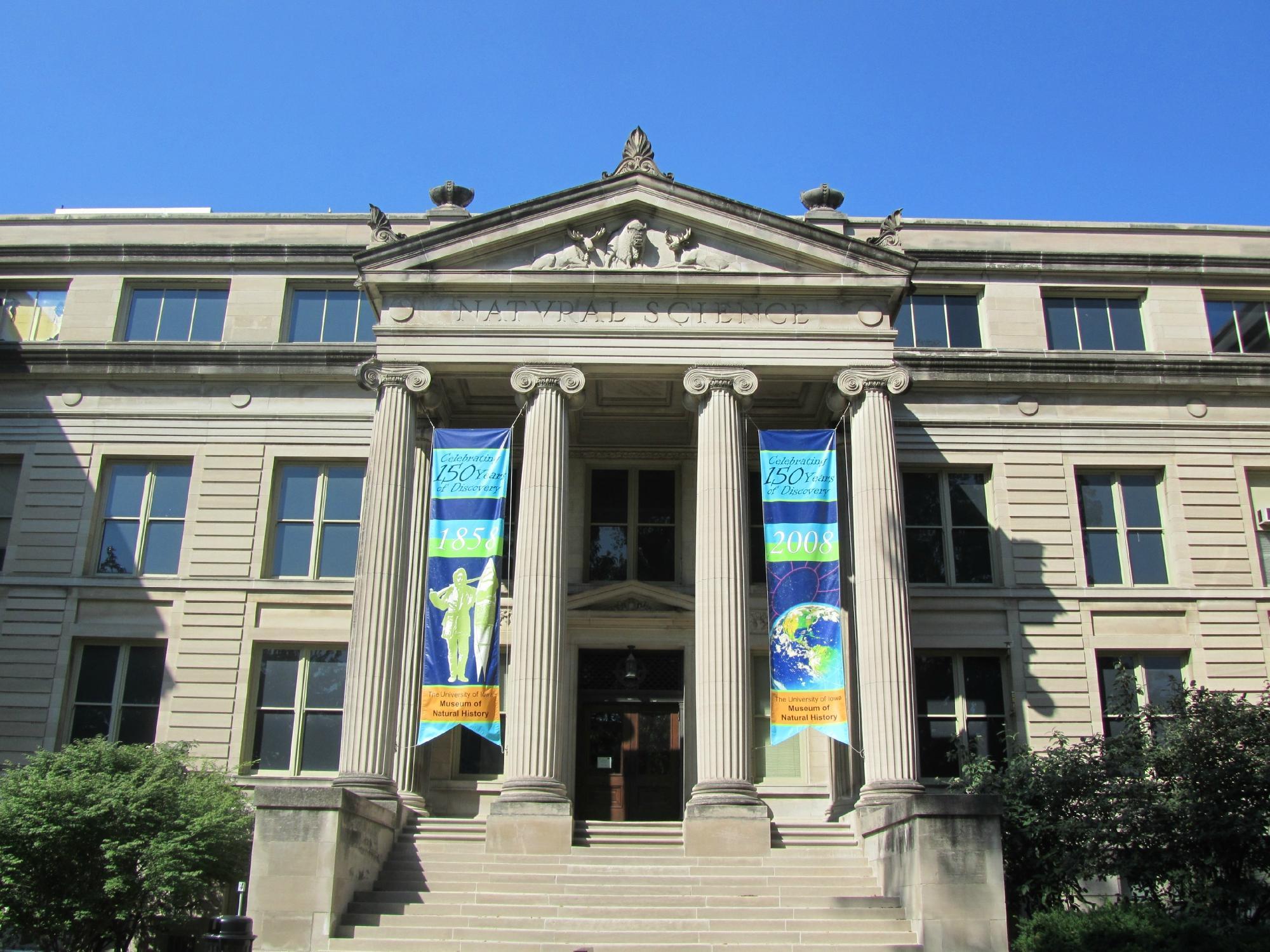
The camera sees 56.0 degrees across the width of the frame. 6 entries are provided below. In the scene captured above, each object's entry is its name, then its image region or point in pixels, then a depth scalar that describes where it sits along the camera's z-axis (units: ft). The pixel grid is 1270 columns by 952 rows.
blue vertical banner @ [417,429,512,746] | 63.67
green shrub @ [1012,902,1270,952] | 46.03
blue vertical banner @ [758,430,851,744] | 64.13
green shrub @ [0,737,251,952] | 56.95
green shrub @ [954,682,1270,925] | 53.26
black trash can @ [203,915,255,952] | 34.78
